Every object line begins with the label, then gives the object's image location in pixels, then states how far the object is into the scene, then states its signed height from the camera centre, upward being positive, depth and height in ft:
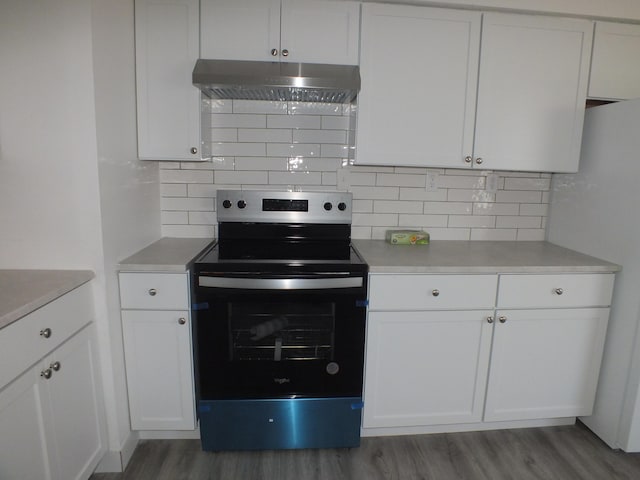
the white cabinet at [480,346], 5.58 -2.61
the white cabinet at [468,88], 5.82 +1.45
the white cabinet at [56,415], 3.48 -2.66
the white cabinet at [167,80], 5.56 +1.37
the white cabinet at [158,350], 5.21 -2.60
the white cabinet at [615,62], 6.09 +1.97
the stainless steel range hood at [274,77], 5.26 +1.35
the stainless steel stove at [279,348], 5.16 -2.55
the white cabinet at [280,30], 5.58 +2.15
